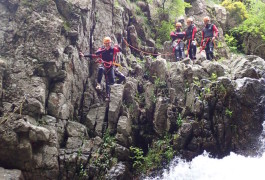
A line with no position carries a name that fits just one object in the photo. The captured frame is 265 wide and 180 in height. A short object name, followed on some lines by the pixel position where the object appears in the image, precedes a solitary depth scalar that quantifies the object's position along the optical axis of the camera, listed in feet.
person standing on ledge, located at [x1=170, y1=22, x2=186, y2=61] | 54.13
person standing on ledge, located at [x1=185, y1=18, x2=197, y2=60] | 53.47
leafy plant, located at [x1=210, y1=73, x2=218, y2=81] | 44.55
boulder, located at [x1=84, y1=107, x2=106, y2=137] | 41.08
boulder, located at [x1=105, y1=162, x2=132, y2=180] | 36.44
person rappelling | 45.52
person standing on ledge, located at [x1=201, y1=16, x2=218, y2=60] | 52.80
